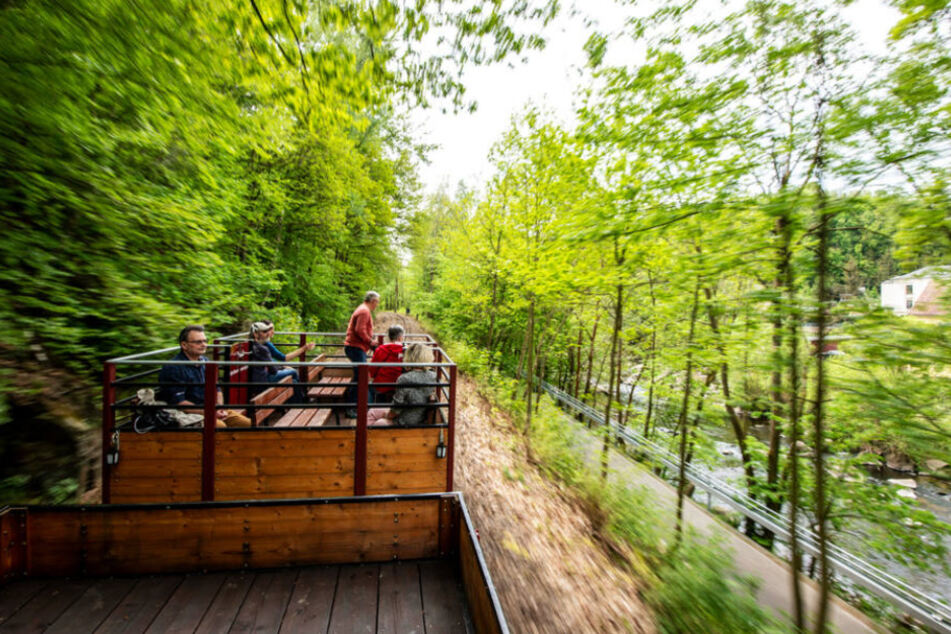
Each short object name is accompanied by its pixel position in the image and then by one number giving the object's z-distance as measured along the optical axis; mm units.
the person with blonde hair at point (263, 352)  4984
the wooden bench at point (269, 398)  3671
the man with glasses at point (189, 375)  3533
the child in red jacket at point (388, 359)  4582
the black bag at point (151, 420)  3074
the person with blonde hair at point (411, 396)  3816
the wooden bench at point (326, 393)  4936
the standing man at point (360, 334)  5613
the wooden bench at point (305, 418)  3967
